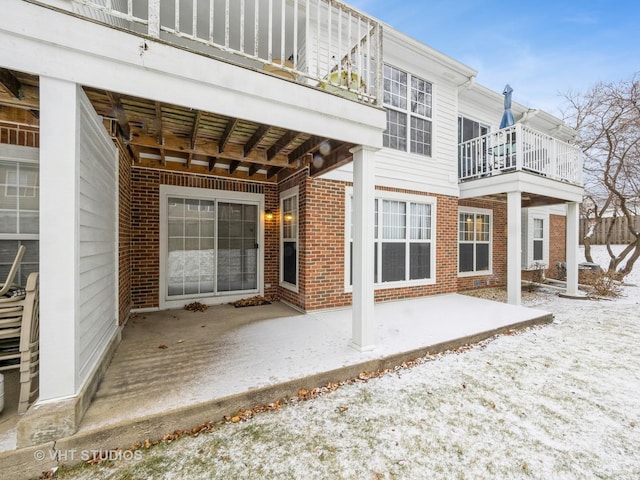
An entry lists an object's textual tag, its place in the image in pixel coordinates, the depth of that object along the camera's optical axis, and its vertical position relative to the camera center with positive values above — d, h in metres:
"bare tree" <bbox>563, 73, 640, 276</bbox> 9.01 +3.61
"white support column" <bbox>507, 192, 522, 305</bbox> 6.25 -0.22
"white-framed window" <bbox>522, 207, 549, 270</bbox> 9.88 +0.08
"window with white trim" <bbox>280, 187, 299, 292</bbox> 5.77 +0.00
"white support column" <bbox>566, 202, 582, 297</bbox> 7.75 -0.27
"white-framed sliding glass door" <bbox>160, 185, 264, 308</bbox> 5.52 -0.12
